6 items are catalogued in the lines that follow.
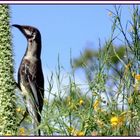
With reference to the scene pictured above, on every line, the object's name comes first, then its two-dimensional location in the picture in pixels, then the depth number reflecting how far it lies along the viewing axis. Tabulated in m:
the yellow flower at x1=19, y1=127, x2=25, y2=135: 8.34
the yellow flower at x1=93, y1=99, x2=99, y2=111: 8.56
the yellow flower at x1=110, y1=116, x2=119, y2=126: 8.02
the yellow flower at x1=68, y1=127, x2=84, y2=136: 8.06
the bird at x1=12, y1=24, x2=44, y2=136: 8.18
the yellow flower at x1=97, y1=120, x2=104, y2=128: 8.42
